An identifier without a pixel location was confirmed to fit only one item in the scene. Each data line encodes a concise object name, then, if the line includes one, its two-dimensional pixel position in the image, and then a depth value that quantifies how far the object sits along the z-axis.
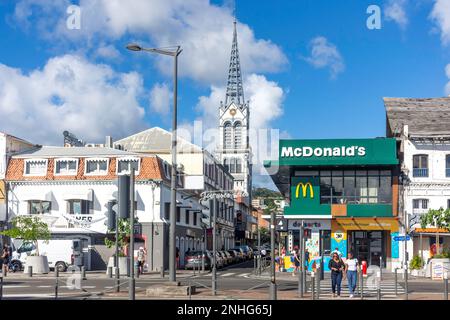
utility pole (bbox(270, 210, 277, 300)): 22.14
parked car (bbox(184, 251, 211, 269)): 51.62
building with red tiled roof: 51.22
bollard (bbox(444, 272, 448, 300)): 22.61
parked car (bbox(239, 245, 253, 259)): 74.94
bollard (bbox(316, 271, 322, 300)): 23.37
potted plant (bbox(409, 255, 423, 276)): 43.88
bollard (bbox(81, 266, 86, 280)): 36.69
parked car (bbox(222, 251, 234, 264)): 62.56
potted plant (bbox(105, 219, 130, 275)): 44.19
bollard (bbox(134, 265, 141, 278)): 39.42
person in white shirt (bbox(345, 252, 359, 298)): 25.78
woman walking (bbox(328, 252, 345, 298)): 26.03
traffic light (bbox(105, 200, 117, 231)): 31.83
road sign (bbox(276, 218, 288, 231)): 45.62
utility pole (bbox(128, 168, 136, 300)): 21.80
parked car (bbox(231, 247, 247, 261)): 70.43
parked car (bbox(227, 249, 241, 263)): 65.66
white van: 46.91
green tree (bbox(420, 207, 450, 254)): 43.59
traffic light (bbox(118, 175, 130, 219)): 22.58
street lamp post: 24.95
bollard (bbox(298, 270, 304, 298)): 25.47
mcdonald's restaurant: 48.62
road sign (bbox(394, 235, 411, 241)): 41.53
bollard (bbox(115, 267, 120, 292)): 26.54
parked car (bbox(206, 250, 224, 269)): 53.61
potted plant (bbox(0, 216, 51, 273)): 42.25
